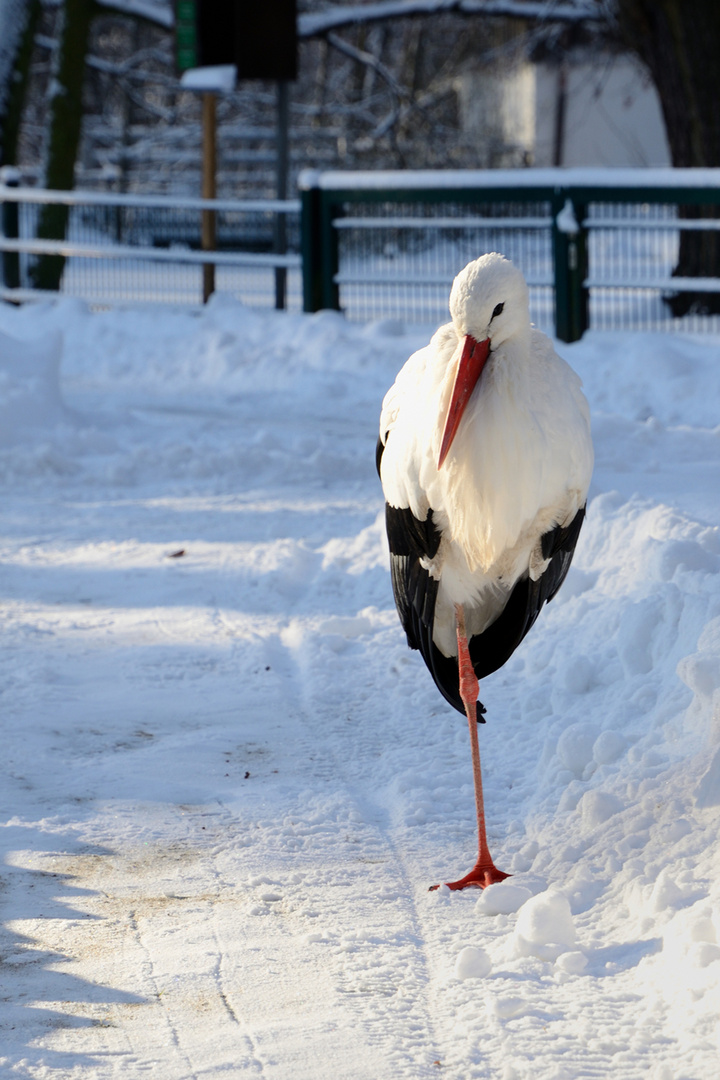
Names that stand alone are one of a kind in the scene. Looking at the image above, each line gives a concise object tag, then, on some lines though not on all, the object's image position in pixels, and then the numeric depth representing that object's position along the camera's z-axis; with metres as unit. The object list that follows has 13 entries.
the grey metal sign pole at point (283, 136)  28.61
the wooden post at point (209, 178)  27.73
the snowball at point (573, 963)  6.06
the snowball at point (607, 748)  7.71
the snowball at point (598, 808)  7.21
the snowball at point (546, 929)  6.20
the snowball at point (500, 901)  6.72
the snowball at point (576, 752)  7.85
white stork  6.61
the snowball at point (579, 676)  8.84
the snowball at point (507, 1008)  5.71
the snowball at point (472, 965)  6.06
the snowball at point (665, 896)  6.30
